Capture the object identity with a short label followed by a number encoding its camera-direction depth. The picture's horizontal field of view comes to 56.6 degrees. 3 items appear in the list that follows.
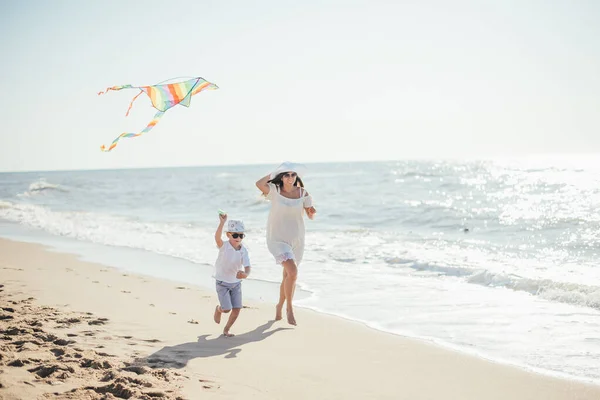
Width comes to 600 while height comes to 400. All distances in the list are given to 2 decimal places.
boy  5.46
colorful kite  6.32
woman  6.08
